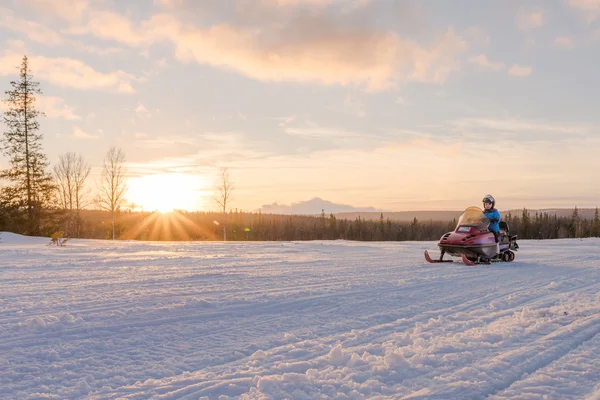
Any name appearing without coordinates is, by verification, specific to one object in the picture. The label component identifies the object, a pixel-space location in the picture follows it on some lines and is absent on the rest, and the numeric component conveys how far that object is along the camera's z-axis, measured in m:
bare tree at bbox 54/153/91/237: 43.66
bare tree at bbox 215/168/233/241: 46.16
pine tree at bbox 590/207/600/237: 86.50
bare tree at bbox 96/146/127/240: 39.88
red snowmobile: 12.89
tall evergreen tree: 34.16
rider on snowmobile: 13.50
